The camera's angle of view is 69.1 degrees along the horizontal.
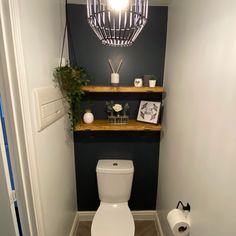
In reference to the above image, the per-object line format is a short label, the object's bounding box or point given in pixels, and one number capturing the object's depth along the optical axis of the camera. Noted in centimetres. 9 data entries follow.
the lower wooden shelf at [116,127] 163
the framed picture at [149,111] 171
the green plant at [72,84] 133
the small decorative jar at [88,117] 169
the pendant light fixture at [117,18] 67
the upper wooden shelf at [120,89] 156
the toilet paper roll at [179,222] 107
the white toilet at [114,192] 158
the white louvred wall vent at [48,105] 100
